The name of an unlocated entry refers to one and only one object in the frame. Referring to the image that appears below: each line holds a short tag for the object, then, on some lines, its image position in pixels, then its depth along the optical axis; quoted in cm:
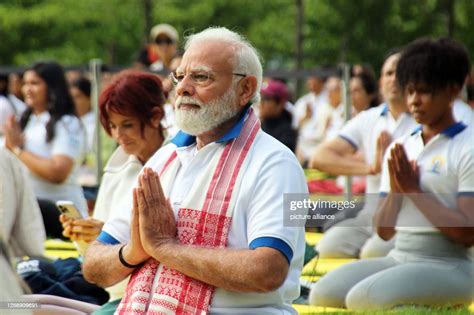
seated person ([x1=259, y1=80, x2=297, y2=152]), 1621
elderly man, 561
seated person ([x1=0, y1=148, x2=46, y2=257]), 856
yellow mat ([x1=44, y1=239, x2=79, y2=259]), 1086
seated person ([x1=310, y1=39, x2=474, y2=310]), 798
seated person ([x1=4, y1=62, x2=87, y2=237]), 1242
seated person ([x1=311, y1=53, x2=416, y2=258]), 1031
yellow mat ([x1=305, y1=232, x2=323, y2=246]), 1097
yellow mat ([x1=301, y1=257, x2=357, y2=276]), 976
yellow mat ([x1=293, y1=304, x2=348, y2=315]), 843
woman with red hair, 785
